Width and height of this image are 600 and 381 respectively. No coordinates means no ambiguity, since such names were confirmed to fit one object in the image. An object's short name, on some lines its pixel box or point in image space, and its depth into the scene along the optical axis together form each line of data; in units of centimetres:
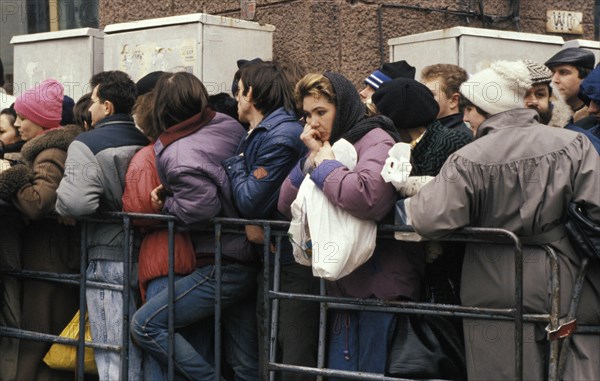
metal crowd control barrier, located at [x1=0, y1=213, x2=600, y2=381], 441
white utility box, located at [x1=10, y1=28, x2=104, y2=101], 764
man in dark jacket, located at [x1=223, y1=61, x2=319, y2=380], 518
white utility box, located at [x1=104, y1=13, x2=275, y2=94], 691
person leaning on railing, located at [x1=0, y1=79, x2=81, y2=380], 597
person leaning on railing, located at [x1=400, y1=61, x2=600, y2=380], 440
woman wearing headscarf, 471
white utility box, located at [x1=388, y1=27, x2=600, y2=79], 660
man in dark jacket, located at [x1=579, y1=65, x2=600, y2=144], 509
